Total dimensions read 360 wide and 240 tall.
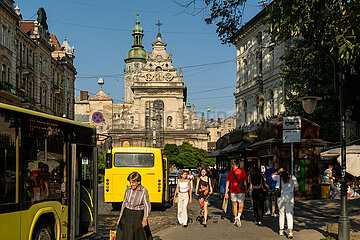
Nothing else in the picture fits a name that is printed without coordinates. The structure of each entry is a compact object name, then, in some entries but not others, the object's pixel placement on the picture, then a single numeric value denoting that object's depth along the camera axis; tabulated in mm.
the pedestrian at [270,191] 16797
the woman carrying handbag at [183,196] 14688
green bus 7617
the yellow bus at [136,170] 19719
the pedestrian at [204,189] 15305
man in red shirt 14516
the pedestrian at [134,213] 8664
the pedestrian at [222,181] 24406
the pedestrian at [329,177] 22012
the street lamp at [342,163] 10742
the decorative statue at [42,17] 54000
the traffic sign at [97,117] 25906
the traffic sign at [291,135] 13477
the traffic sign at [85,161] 11330
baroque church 96938
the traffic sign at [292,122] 13505
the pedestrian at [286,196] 12348
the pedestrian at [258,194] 14438
